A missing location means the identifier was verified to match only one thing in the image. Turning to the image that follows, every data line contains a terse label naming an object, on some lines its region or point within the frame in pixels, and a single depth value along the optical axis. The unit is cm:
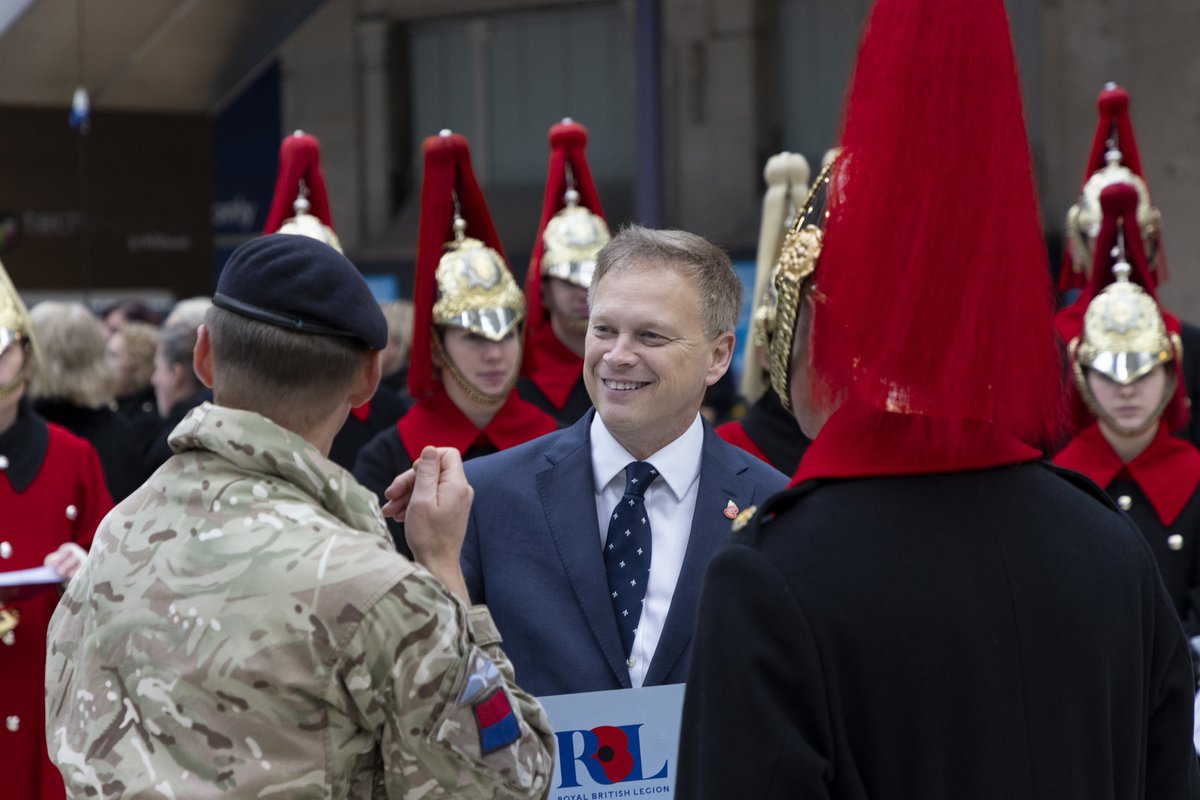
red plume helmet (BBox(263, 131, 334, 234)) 1187
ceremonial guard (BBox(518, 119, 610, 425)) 1078
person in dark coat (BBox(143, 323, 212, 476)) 1276
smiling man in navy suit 537
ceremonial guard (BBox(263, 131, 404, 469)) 1152
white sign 491
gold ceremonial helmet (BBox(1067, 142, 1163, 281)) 1241
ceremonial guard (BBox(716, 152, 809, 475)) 956
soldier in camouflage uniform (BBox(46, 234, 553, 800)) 373
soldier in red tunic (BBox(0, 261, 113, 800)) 901
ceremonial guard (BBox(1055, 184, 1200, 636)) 992
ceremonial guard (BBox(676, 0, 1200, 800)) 330
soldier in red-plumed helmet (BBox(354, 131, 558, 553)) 942
